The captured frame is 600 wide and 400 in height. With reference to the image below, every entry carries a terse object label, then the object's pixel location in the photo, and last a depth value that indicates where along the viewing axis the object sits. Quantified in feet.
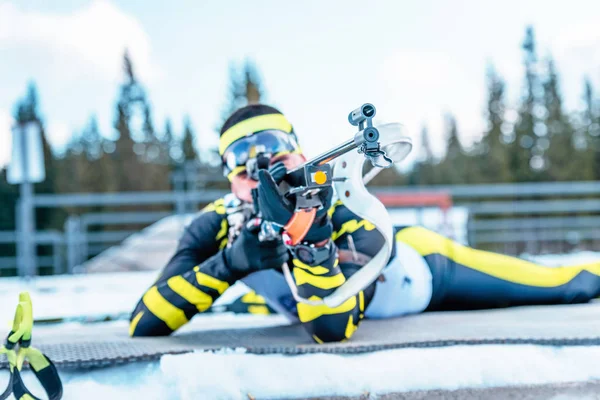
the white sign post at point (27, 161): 11.11
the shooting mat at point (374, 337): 3.25
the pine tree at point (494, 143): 71.26
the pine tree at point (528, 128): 70.95
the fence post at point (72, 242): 15.81
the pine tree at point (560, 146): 67.97
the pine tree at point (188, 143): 81.10
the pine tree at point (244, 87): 61.46
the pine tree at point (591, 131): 67.41
